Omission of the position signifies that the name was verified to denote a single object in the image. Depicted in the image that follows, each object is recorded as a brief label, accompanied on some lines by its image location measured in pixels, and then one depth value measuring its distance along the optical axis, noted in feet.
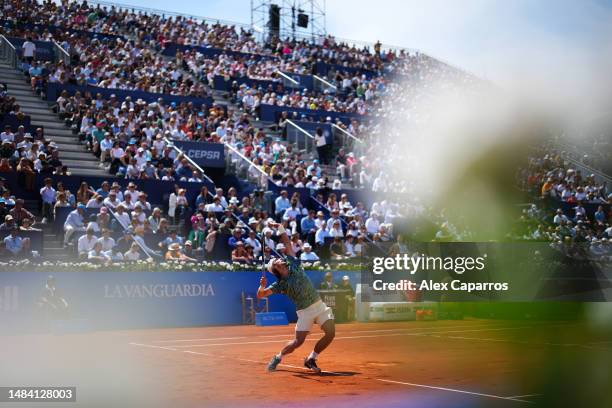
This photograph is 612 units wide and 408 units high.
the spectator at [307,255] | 92.58
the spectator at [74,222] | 78.07
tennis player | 43.37
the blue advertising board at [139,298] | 69.46
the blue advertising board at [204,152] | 105.60
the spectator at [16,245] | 72.02
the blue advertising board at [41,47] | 120.47
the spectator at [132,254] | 78.07
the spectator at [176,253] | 81.46
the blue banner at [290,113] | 132.05
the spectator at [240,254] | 85.72
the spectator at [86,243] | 76.43
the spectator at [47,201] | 81.87
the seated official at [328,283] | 89.21
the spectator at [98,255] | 75.31
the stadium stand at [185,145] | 83.41
